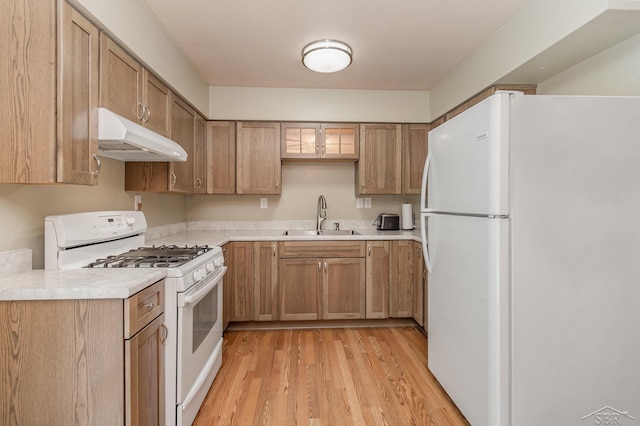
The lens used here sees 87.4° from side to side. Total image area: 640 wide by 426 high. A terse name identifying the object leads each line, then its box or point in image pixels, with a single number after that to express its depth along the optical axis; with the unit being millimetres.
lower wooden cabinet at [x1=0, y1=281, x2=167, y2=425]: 1190
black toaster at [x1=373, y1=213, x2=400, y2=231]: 3564
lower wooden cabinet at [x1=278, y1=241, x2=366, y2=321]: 3139
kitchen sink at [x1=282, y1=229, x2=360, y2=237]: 3509
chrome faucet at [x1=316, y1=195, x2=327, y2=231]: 3654
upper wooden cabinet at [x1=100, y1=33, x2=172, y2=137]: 1671
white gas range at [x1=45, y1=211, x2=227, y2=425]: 1607
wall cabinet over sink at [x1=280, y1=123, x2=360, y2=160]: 3430
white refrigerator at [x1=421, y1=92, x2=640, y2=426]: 1487
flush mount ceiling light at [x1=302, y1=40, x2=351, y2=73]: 2400
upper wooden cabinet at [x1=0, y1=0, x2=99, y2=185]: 1288
